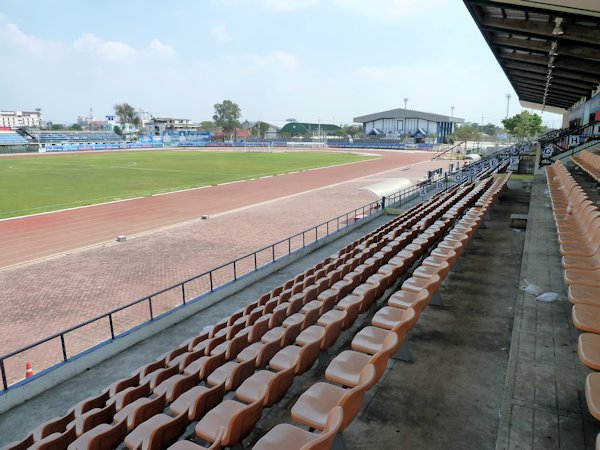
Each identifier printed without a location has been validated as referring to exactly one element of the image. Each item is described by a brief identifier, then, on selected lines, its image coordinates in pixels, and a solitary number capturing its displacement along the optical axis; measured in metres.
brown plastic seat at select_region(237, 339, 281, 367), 4.87
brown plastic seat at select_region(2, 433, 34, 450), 4.44
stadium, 3.81
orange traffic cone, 7.14
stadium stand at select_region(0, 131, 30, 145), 94.78
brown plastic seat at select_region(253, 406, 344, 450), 2.61
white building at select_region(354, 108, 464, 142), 123.12
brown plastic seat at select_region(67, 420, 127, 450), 3.82
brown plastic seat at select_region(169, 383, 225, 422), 3.98
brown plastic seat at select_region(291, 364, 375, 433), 3.08
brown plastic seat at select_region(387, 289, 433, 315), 4.83
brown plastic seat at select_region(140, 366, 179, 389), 5.36
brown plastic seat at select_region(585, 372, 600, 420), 2.81
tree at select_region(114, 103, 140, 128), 155.88
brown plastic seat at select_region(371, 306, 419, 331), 4.35
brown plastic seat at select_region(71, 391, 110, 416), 5.14
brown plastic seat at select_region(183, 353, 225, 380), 5.12
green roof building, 165.25
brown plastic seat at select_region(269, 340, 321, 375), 4.21
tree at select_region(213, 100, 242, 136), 165.25
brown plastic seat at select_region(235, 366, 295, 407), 3.71
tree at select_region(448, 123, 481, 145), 101.98
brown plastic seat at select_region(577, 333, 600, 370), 3.34
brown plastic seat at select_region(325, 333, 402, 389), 3.61
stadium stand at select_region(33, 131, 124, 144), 116.86
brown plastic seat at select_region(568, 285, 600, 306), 4.41
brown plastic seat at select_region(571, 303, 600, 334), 3.87
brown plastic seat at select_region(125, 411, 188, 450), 3.51
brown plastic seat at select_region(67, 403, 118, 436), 4.48
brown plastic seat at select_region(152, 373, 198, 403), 4.65
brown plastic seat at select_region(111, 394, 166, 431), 4.22
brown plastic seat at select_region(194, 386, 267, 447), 3.27
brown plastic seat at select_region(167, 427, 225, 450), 3.22
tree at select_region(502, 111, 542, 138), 74.90
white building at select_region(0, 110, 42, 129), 192.55
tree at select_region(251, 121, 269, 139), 178.50
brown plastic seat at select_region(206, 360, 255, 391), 4.47
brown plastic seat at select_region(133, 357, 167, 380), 6.00
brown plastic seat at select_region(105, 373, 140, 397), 5.58
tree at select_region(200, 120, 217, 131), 185.30
